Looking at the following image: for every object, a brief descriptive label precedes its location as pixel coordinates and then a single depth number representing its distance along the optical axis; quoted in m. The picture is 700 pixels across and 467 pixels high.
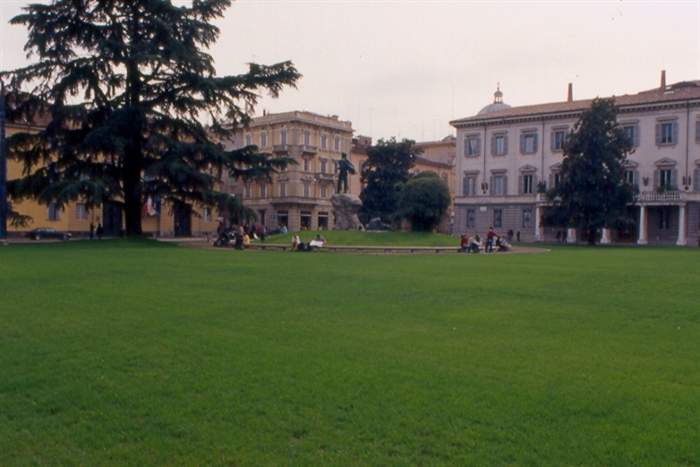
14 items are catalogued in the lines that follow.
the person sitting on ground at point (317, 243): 30.67
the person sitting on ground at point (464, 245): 31.78
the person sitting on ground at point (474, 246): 31.55
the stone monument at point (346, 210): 41.44
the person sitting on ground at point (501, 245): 33.22
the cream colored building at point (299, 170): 71.66
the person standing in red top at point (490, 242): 31.96
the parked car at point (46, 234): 49.10
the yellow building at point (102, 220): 52.88
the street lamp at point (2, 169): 31.09
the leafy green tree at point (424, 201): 39.06
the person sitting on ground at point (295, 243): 30.36
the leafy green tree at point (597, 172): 46.62
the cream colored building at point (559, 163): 51.75
